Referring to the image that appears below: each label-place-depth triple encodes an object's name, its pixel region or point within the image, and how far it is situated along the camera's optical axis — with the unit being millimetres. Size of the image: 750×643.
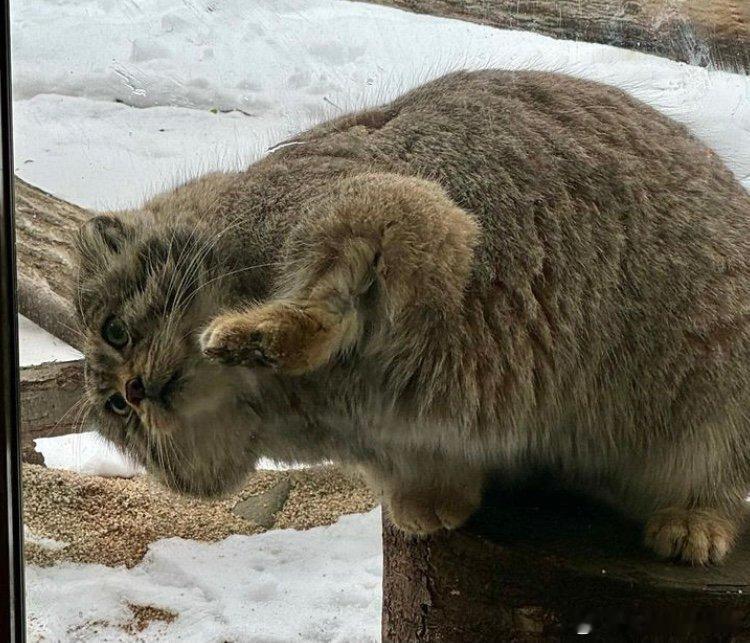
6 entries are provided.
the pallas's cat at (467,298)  1517
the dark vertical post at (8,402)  1540
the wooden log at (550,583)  1534
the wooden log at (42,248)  1683
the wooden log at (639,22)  1660
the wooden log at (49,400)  1695
